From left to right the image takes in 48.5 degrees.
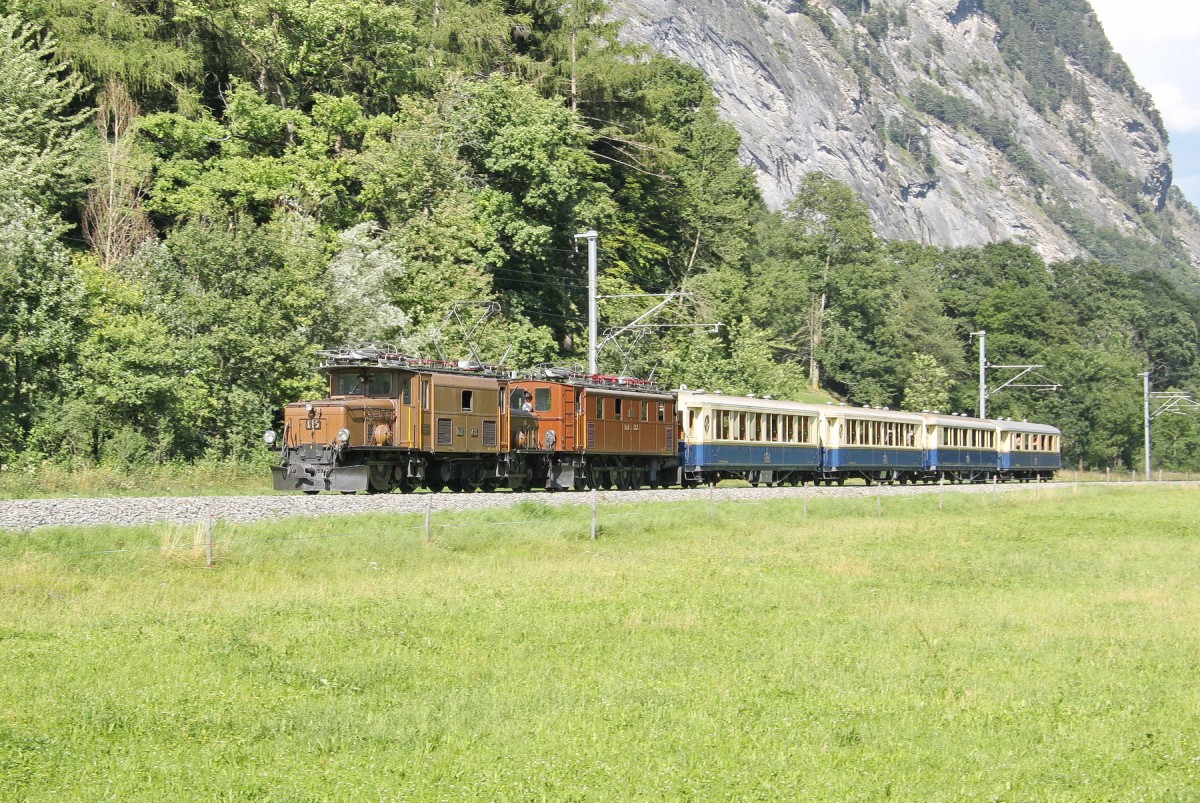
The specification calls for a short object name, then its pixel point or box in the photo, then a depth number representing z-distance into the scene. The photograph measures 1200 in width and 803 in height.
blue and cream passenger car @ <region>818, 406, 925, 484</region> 57.91
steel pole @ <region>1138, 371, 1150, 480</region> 93.01
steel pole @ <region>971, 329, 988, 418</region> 75.14
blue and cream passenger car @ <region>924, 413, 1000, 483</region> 67.06
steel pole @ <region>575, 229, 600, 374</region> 45.03
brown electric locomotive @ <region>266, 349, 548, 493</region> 34.22
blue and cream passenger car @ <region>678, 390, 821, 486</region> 48.78
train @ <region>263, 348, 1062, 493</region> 34.66
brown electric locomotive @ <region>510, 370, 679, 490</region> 41.16
